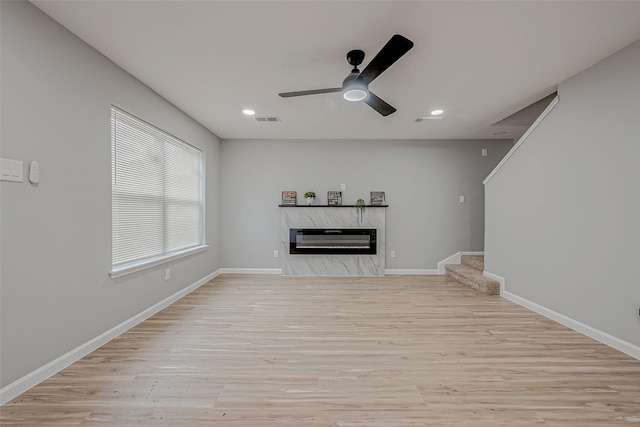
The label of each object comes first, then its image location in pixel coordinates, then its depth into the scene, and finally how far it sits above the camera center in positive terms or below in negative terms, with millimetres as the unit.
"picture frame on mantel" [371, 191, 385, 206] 5070 +295
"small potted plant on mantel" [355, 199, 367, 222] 4949 +126
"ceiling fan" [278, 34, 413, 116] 1763 +1065
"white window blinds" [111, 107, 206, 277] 2619 +214
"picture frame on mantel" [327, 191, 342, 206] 5062 +294
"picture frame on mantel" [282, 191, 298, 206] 5047 +311
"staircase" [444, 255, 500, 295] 3836 -951
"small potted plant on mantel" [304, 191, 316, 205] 4969 +309
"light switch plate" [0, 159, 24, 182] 1599 +262
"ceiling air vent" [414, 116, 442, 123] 3861 +1362
